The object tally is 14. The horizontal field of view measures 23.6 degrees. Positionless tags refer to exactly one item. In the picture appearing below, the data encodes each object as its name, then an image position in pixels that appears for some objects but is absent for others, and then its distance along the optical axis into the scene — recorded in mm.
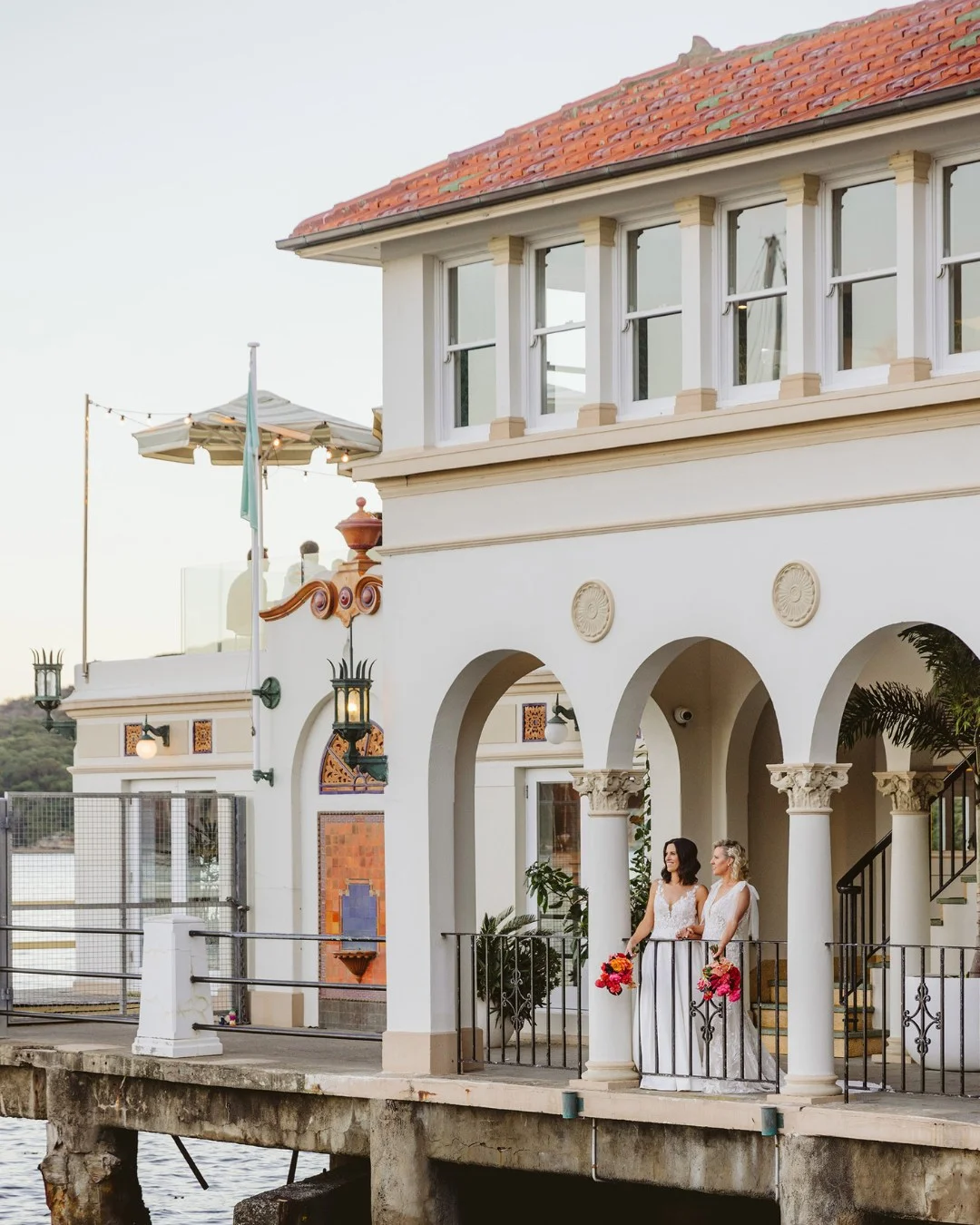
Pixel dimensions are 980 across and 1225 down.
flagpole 23031
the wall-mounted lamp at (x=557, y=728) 20609
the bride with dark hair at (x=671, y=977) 14891
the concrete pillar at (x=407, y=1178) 15625
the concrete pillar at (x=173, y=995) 17484
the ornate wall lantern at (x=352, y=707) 18969
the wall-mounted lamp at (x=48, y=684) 26281
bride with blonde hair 14648
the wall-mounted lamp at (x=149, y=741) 24547
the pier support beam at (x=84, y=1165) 17672
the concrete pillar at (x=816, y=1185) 13586
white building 14156
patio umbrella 25734
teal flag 23859
